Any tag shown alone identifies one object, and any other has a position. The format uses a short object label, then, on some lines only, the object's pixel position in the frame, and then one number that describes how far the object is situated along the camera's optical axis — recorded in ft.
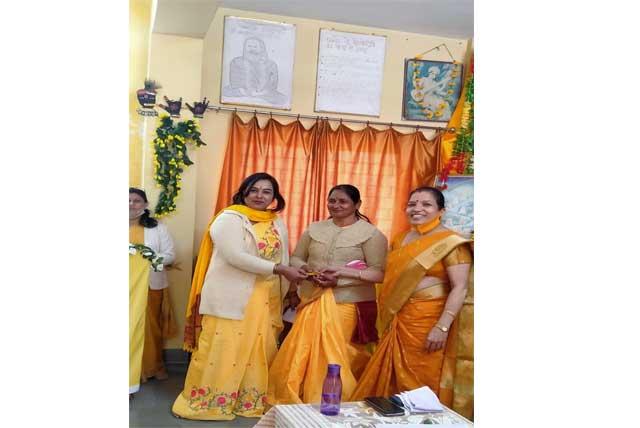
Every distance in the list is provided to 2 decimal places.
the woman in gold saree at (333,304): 6.97
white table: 5.66
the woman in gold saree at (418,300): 6.89
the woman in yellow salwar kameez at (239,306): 6.91
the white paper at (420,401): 6.10
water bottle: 5.90
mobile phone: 5.94
